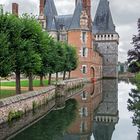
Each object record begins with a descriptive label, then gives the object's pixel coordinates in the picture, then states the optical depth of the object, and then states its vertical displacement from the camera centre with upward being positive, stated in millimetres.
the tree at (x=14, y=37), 20266 +2171
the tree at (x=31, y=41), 22139 +2160
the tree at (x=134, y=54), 64875 +3463
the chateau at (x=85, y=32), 59531 +7839
